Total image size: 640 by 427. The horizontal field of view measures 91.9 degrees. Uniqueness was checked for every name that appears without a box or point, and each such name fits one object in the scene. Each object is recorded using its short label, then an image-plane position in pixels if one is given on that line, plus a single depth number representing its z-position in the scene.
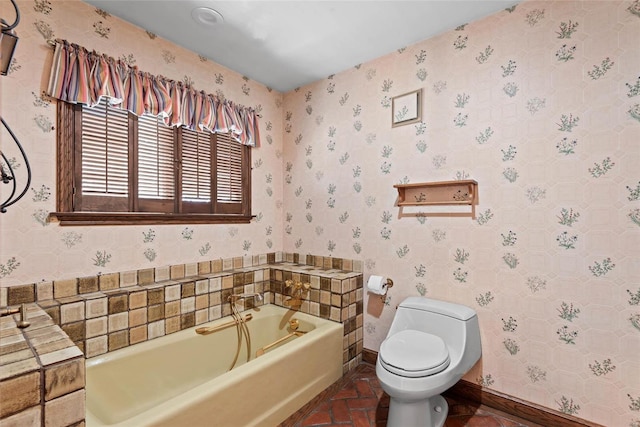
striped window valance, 1.74
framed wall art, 2.24
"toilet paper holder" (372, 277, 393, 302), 2.36
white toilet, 1.56
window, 1.79
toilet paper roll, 2.31
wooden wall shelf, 2.01
